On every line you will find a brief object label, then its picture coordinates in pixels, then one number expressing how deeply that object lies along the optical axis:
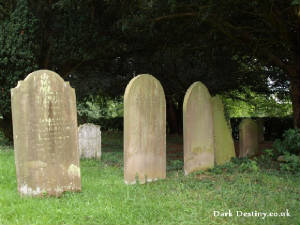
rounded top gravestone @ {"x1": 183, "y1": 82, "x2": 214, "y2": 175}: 7.57
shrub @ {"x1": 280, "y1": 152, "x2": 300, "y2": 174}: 7.29
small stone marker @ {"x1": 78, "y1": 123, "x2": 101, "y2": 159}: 10.14
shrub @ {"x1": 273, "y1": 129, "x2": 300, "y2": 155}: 8.04
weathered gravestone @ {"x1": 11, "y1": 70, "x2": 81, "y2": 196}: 5.39
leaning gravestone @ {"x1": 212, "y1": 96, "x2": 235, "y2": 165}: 8.79
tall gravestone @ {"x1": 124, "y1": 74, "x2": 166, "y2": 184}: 6.62
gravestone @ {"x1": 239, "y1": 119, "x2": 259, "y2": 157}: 10.36
